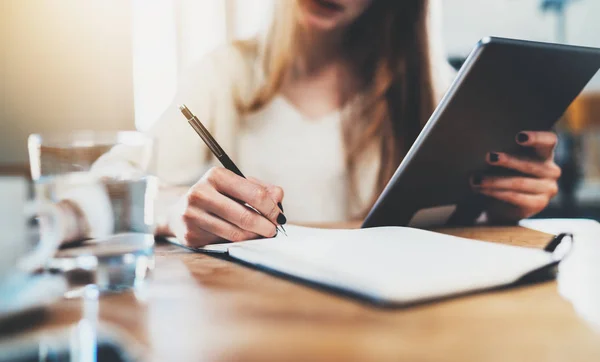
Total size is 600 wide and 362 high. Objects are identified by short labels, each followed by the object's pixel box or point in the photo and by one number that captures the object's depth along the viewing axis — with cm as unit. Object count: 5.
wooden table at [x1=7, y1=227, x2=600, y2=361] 22
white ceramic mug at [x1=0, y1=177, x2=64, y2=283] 35
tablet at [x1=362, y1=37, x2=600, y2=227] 50
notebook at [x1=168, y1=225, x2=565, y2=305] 30
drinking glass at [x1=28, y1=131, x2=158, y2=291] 37
